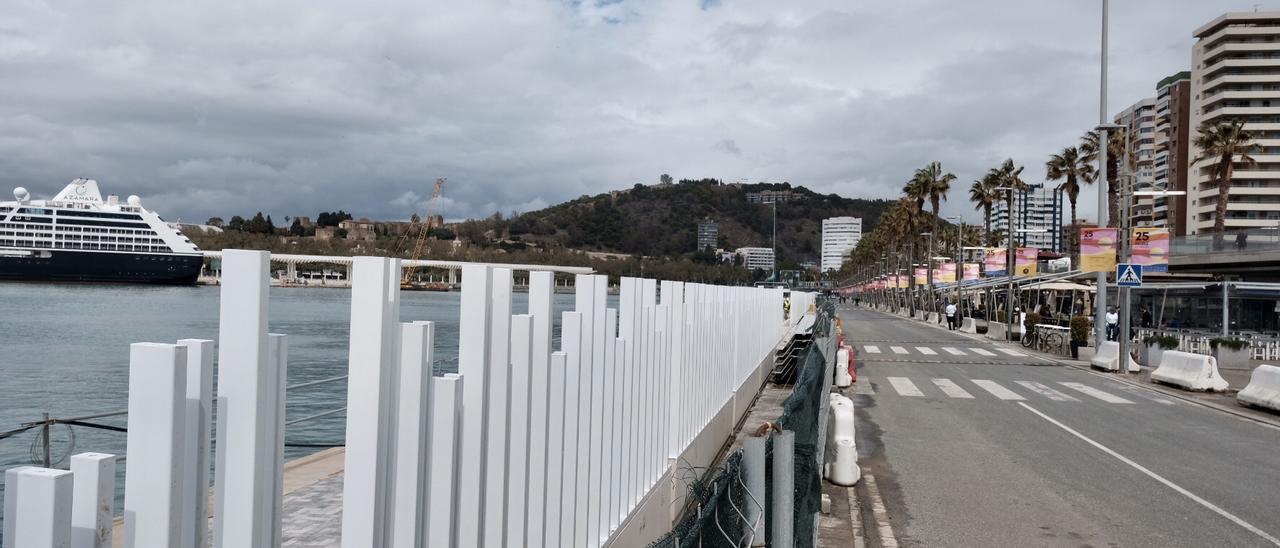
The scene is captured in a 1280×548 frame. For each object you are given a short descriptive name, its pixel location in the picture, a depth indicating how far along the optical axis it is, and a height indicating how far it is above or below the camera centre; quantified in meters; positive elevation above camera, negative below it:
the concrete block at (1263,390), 17.44 -1.87
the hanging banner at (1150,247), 25.42 +1.22
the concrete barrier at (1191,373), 20.94 -1.90
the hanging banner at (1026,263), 42.78 +1.14
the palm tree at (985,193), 66.75 +6.91
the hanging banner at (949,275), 66.06 +0.74
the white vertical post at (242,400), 2.18 -0.33
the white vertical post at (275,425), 2.27 -0.41
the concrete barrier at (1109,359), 25.51 -1.97
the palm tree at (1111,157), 51.87 +7.84
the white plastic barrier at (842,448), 10.62 -1.95
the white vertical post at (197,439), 2.05 -0.40
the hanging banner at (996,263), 52.81 +1.37
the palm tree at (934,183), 73.25 +8.19
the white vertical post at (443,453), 2.87 -0.59
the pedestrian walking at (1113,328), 36.88 -1.56
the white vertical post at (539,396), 3.79 -0.52
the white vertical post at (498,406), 3.26 -0.49
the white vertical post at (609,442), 5.17 -0.97
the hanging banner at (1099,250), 25.78 +1.12
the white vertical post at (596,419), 4.82 -0.78
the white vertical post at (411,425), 2.69 -0.47
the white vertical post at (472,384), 3.09 -0.38
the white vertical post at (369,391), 2.52 -0.34
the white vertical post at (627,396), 5.77 -0.77
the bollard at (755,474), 4.10 -0.89
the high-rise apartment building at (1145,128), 153.25 +29.14
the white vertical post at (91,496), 1.81 -0.47
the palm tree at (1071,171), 57.47 +7.52
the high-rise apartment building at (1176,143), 116.38 +19.61
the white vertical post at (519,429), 3.51 -0.62
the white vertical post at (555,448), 4.05 -0.80
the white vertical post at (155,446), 1.93 -0.39
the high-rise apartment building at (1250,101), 105.50 +22.38
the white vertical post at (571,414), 4.35 -0.67
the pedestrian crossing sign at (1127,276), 24.42 +0.38
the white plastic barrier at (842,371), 20.44 -2.01
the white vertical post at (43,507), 1.72 -0.47
